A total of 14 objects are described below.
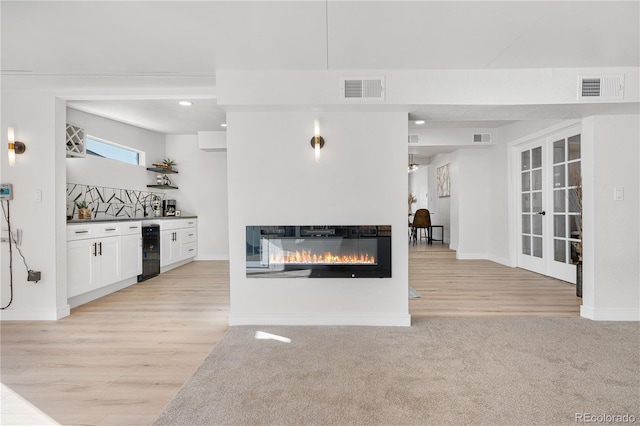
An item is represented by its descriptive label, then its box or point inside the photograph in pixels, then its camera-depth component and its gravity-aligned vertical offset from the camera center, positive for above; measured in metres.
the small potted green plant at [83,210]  4.14 +0.06
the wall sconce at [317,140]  2.84 +0.64
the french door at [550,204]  4.18 +0.07
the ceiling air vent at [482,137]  5.74 +1.30
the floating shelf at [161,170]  5.64 +0.78
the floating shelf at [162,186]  5.70 +0.49
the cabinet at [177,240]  5.12 -0.46
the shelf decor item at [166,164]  5.64 +0.89
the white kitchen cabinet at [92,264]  3.39 -0.56
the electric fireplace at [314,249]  2.86 -0.33
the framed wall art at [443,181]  7.91 +0.75
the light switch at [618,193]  2.94 +0.14
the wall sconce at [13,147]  3.06 +0.65
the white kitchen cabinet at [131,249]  4.20 -0.46
